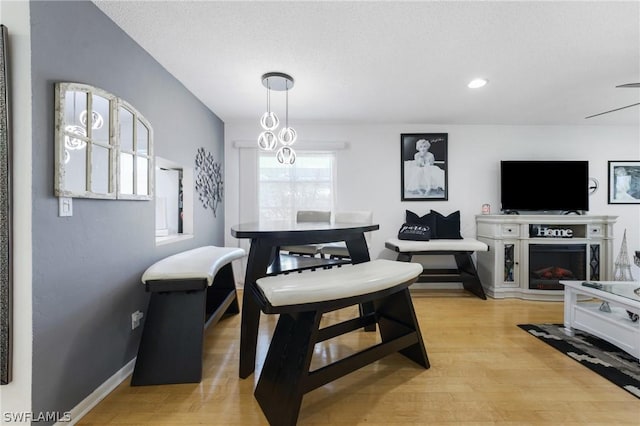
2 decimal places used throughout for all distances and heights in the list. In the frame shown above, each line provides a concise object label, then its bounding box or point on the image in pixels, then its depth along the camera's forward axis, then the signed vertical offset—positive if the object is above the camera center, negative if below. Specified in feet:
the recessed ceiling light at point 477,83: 8.07 +3.83
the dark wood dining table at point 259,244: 5.10 -0.63
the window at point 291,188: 12.15 +1.04
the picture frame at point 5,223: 3.68 -0.16
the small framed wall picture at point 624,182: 12.35 +1.31
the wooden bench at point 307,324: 4.14 -1.91
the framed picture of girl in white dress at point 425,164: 12.26 +2.11
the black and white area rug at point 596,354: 5.48 -3.33
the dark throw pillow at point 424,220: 11.94 -0.37
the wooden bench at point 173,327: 5.36 -2.27
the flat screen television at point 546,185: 11.78 +1.13
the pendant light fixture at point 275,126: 7.59 +2.37
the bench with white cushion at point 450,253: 10.48 -1.61
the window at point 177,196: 8.65 +0.50
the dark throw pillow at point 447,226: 11.87 -0.63
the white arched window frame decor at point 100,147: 4.27 +1.21
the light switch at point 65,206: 4.24 +0.09
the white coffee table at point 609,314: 6.12 -2.59
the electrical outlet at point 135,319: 6.00 -2.36
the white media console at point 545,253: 10.61 -1.61
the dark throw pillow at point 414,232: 11.04 -0.85
